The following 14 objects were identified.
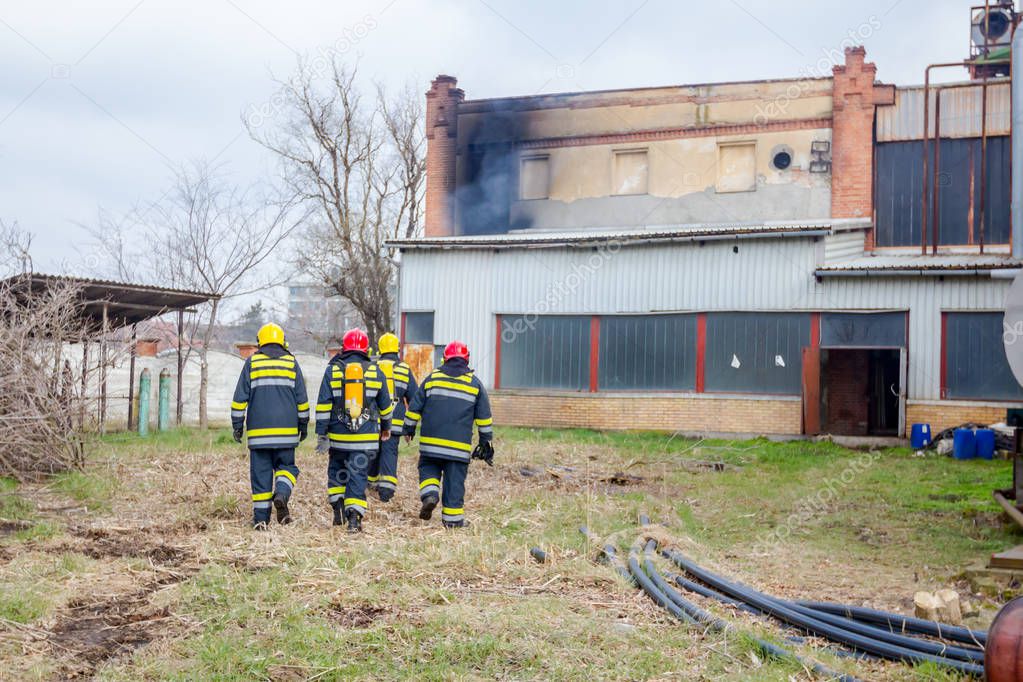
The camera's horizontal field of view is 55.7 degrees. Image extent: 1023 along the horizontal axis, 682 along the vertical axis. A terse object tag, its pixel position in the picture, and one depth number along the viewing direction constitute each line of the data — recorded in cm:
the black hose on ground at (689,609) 514
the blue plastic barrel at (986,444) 1664
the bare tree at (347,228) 3275
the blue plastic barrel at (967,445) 1672
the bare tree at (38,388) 1069
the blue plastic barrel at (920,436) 1814
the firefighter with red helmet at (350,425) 912
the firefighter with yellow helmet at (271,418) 891
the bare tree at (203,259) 2564
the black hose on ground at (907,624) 548
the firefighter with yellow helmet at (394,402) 1074
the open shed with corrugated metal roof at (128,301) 1543
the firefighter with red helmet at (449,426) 927
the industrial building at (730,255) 1956
